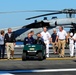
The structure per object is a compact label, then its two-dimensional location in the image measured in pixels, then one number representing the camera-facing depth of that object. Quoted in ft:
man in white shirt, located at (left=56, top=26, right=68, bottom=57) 61.28
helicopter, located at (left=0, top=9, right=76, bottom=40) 106.41
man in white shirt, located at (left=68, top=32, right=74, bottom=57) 64.44
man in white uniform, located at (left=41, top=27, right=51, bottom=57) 60.95
